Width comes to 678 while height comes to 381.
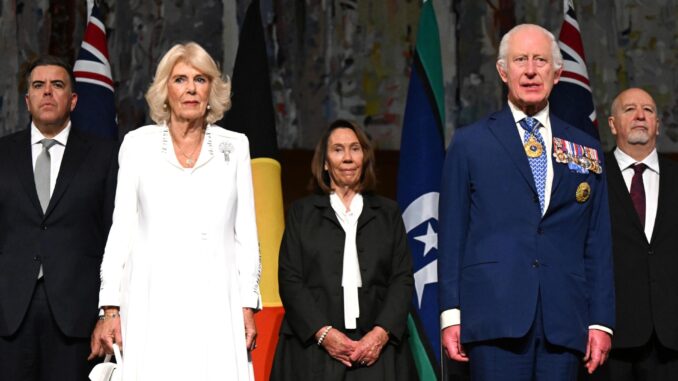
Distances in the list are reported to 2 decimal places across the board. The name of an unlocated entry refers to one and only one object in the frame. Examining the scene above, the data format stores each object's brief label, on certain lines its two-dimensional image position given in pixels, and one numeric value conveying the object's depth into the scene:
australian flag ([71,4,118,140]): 11.55
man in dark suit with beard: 9.36
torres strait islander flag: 11.22
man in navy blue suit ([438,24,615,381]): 7.13
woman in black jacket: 9.08
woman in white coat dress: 7.31
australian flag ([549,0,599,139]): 11.91
